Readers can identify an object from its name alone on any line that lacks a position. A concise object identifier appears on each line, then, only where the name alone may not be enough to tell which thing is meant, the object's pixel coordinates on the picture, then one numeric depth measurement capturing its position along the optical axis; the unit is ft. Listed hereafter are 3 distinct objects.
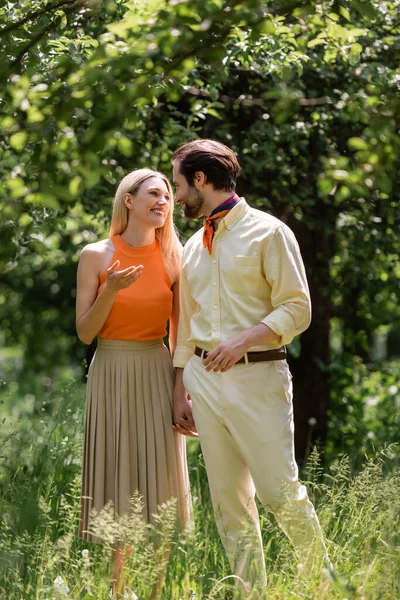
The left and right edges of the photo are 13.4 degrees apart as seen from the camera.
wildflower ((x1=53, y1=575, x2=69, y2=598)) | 17.79
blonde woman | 22.13
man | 19.68
